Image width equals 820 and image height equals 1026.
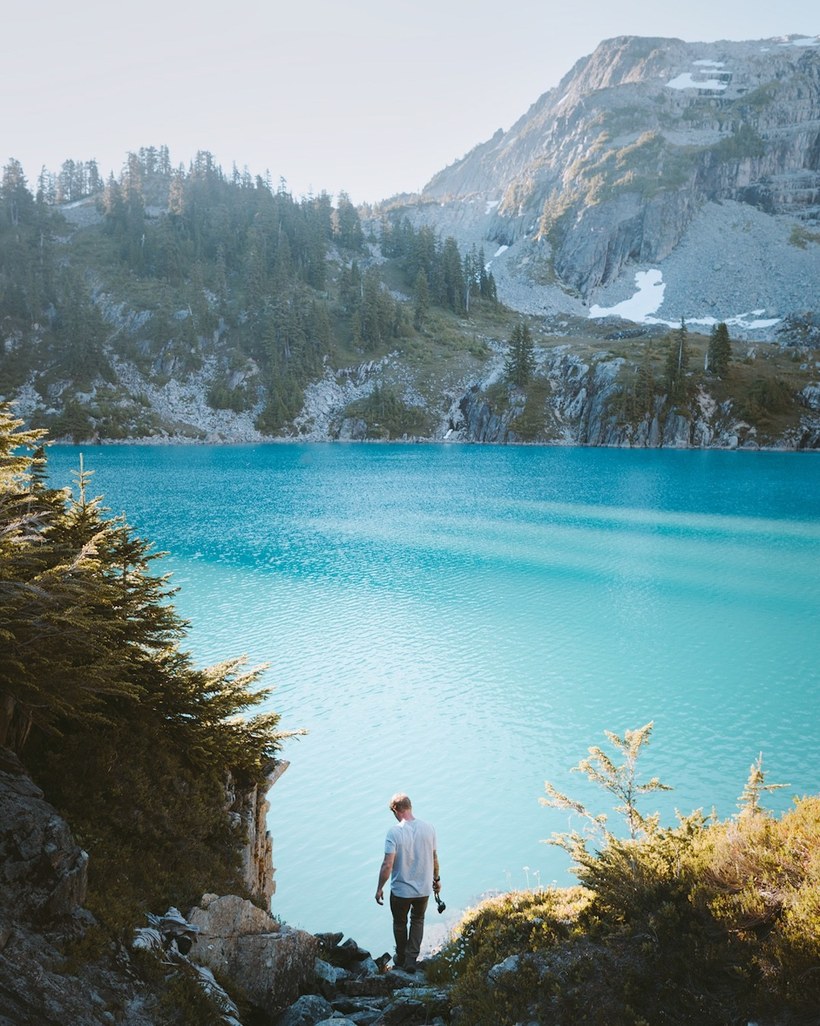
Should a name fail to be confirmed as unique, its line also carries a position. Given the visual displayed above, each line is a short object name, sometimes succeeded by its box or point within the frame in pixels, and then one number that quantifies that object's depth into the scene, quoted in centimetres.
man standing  849
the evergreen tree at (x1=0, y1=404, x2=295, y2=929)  640
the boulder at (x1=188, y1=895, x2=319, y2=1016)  654
